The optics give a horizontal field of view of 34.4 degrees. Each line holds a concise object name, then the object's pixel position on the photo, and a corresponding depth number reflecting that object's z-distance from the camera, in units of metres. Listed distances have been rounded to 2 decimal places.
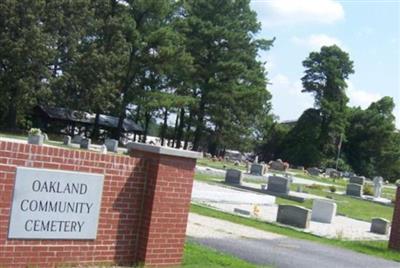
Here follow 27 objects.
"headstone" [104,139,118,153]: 42.33
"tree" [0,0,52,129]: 51.59
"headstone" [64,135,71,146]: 45.37
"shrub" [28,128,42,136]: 37.53
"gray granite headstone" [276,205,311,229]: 18.64
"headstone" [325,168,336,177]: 71.26
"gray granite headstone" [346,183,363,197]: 40.44
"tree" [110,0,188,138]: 60.69
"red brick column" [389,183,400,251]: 15.91
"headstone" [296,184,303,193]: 35.62
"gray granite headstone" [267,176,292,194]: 31.57
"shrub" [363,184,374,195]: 44.09
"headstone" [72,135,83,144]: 47.39
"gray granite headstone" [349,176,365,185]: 52.03
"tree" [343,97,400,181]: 92.38
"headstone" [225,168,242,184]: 34.22
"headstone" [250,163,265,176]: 46.25
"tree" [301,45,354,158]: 88.25
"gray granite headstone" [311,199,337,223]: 21.69
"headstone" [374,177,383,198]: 42.44
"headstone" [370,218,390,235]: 20.36
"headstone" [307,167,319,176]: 68.66
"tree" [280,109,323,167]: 85.25
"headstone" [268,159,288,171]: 62.88
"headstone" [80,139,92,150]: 42.66
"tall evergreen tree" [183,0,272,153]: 69.06
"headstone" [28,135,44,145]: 33.16
